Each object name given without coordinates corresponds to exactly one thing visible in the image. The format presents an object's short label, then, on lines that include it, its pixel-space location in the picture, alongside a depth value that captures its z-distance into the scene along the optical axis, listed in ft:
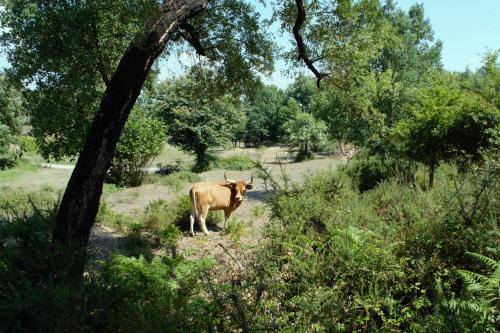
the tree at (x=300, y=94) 251.00
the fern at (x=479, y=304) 9.76
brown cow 35.01
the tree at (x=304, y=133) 125.49
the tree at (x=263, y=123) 186.42
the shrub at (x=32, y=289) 10.89
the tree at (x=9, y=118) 87.20
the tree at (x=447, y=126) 34.45
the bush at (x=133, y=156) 65.41
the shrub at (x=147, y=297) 11.68
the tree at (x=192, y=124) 89.35
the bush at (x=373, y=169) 40.04
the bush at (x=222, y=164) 93.30
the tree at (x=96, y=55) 17.40
